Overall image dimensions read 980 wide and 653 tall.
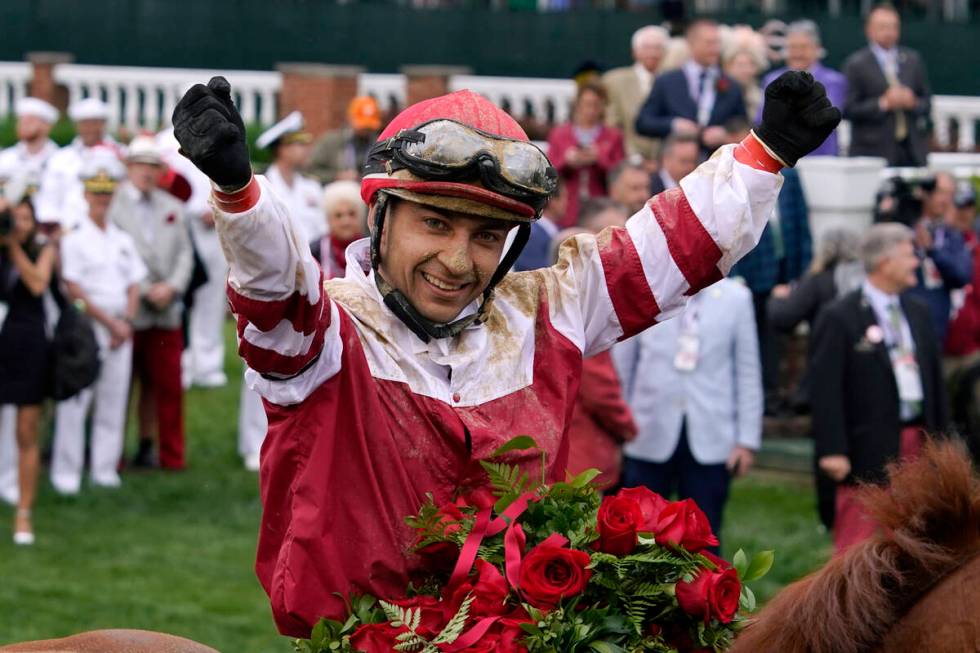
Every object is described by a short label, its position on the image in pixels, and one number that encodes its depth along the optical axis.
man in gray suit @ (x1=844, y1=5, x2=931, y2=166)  12.90
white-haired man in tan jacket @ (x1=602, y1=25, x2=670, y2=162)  12.96
